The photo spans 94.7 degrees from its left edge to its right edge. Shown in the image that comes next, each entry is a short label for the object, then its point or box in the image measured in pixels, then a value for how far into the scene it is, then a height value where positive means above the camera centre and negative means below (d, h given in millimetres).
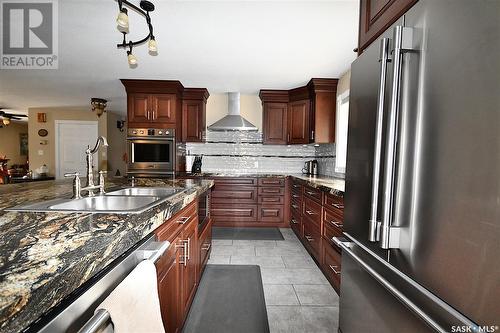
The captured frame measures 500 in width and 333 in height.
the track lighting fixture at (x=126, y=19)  1469 +920
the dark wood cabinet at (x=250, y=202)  3820 -731
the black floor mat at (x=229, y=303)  1629 -1186
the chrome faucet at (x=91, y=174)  1386 -122
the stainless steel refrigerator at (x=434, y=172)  526 -27
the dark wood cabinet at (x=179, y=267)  1109 -652
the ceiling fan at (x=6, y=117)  6018 +965
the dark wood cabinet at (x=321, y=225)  1982 -708
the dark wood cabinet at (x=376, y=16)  869 +629
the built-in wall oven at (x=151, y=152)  3723 +69
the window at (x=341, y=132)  3416 +434
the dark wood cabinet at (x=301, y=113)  3607 +786
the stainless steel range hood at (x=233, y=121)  4035 +659
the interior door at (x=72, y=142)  6227 +317
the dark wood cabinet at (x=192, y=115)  4112 +748
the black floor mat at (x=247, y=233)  3459 -1184
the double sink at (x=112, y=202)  951 -261
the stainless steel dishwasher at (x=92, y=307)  468 -353
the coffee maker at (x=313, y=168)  4172 -147
